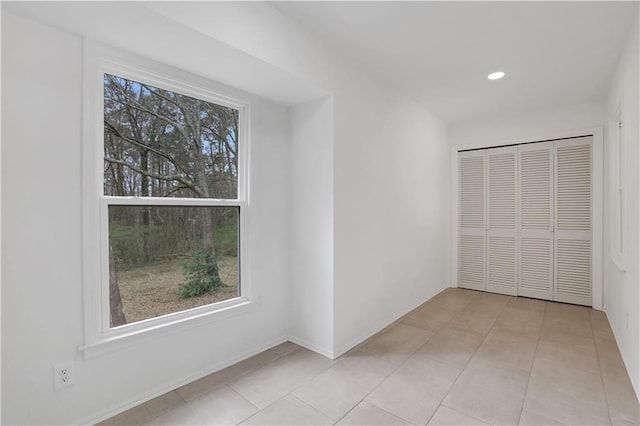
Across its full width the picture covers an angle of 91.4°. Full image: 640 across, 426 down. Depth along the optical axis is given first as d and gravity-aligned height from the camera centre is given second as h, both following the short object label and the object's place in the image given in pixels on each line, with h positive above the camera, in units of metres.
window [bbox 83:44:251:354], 1.86 +0.11
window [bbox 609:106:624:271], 2.93 +0.22
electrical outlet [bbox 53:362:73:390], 1.69 -0.89
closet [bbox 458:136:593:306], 3.98 -0.11
